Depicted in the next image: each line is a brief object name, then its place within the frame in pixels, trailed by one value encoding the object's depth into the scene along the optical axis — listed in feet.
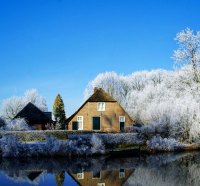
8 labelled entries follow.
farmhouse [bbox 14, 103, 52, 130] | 129.08
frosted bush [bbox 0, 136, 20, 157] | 86.33
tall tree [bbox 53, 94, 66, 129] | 162.09
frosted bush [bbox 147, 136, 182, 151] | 103.71
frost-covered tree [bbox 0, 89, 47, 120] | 200.85
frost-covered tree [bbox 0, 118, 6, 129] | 123.76
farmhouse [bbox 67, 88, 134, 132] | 130.41
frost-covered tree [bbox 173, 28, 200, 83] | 100.32
